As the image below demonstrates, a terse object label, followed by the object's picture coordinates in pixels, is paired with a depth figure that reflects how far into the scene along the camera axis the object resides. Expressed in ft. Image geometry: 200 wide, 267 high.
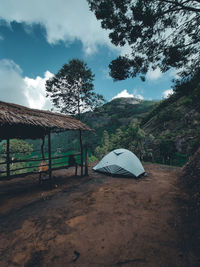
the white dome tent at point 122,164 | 25.30
